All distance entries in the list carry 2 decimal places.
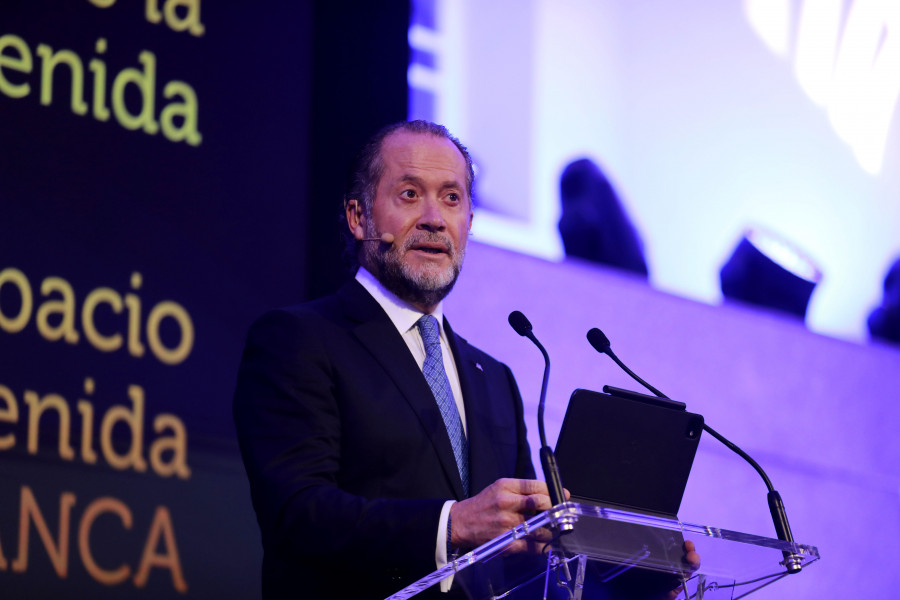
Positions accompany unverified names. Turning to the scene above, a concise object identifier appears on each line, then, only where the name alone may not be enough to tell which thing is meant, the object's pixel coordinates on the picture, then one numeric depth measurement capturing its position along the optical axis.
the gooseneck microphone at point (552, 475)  6.38
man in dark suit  6.51
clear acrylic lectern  6.37
